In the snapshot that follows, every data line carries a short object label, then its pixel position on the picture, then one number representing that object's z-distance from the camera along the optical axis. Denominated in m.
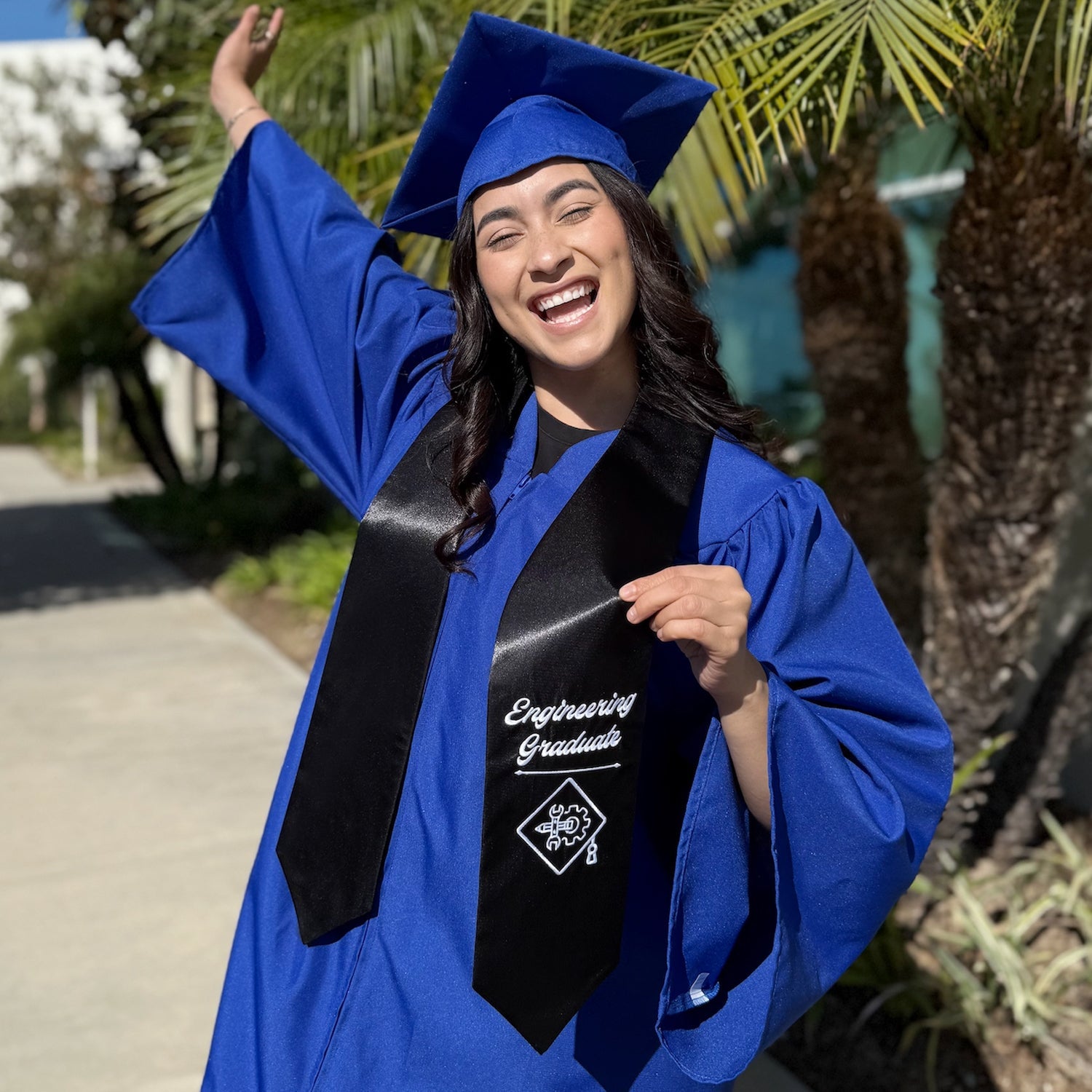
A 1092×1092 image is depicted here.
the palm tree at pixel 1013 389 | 2.99
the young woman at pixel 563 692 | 1.40
